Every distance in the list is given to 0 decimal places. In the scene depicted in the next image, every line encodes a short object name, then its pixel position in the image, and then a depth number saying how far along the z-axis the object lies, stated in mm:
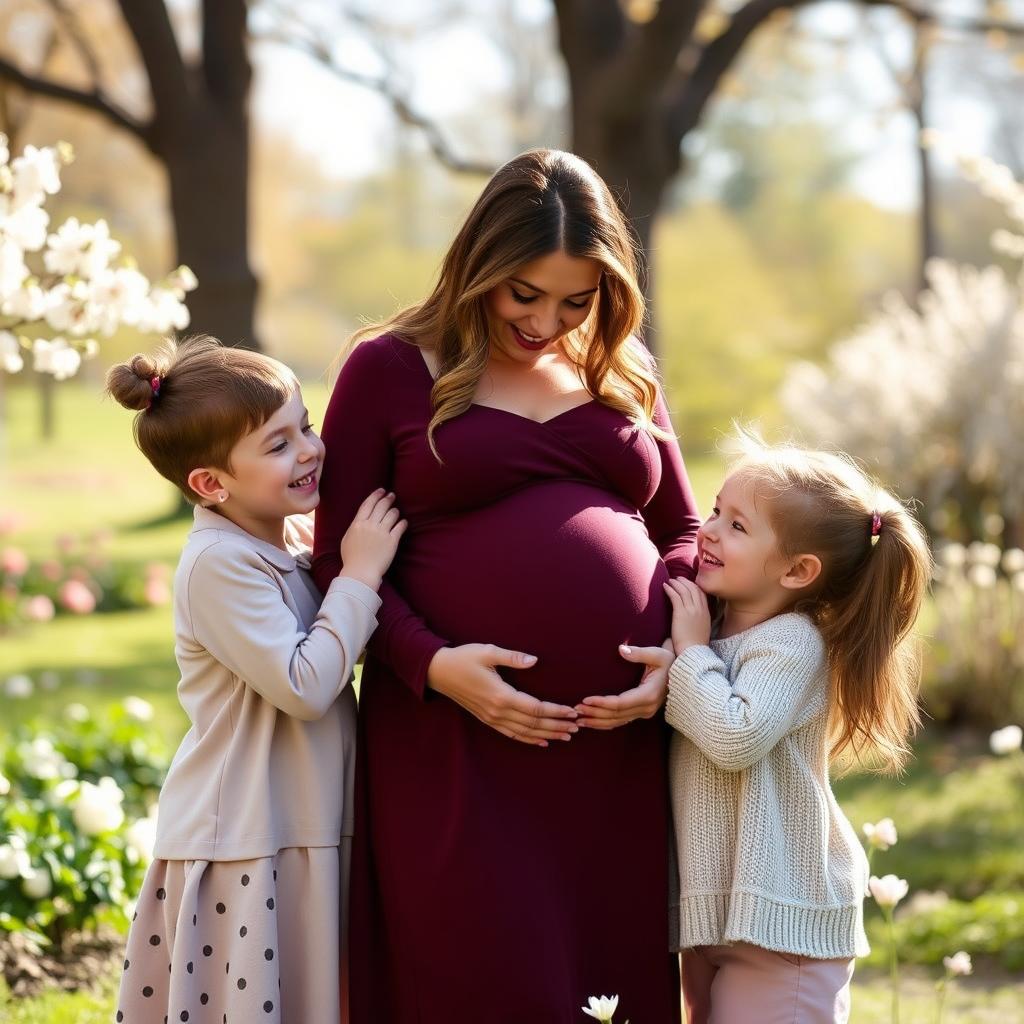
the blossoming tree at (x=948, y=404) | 8055
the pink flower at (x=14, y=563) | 8508
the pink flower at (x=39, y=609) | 7797
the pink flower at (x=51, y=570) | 8922
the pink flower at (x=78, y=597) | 8000
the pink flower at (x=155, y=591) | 8795
